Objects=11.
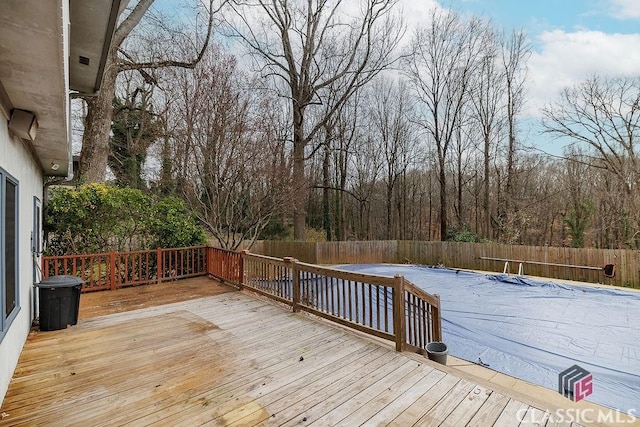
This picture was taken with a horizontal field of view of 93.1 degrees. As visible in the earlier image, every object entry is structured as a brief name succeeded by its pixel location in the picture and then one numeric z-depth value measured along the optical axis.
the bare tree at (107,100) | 9.25
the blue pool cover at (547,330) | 4.92
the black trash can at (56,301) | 4.35
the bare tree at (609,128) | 12.56
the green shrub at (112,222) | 6.95
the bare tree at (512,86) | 16.27
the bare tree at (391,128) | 19.42
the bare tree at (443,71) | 16.81
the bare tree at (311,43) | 13.95
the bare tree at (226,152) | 8.39
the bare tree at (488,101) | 16.91
